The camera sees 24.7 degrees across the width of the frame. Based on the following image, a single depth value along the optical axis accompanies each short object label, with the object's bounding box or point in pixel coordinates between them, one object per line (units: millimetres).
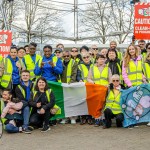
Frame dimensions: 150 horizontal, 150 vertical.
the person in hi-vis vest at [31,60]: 8953
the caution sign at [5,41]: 11841
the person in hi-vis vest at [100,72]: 8359
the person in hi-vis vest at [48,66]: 8383
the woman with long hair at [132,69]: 8094
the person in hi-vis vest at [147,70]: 8171
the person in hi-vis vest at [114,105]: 7867
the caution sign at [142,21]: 10875
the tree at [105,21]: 33844
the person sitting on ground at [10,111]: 7574
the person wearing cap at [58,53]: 9223
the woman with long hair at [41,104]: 7793
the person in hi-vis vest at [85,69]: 8703
